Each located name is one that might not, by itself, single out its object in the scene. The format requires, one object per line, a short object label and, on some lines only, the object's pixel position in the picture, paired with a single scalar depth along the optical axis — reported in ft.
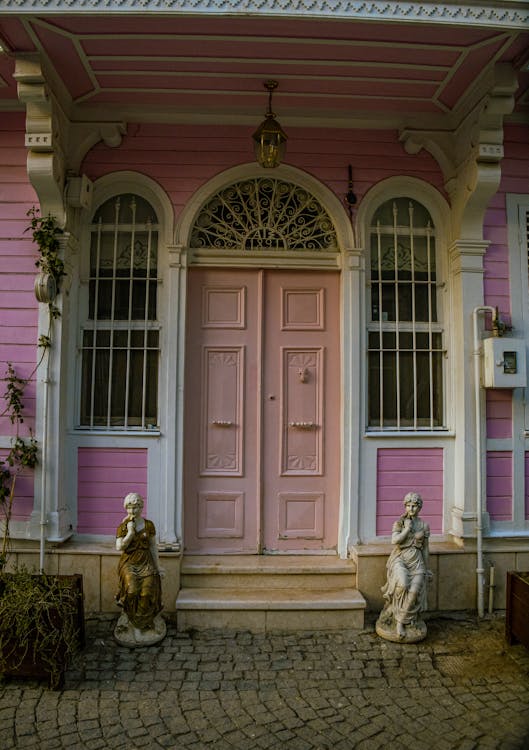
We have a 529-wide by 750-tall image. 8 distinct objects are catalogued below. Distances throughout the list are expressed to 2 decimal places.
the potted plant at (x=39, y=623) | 10.52
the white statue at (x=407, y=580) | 12.41
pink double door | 14.90
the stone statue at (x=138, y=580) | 12.09
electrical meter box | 14.05
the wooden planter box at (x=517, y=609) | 11.80
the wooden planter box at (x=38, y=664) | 10.47
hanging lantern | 13.23
